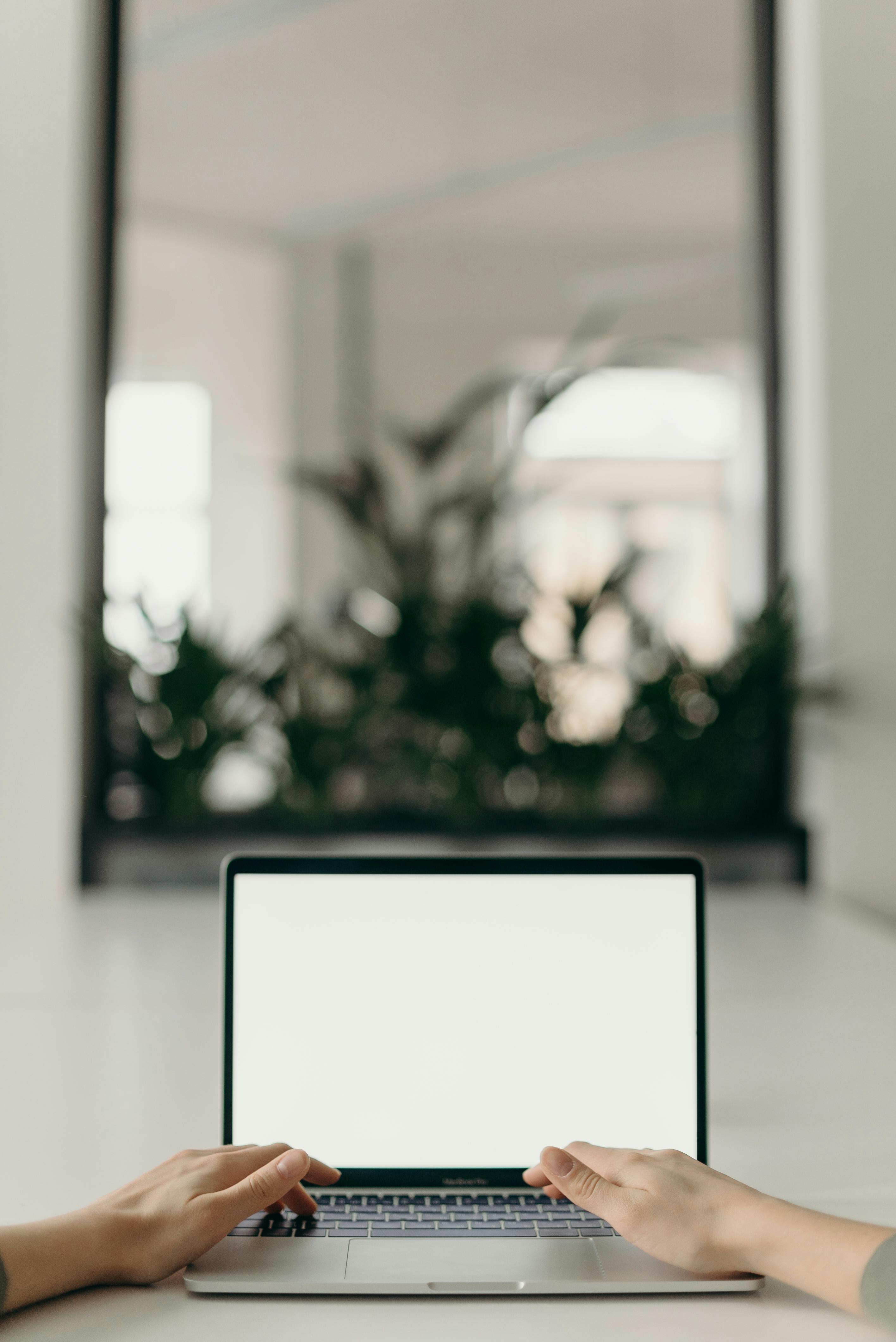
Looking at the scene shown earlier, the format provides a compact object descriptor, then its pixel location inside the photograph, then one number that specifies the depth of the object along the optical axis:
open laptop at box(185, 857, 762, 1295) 0.69
